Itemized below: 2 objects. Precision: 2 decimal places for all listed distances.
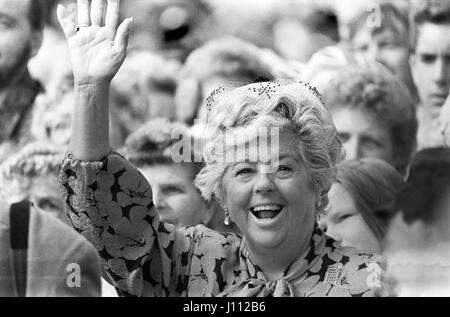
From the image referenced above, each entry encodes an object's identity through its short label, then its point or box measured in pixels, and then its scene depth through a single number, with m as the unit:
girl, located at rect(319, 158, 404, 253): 5.39
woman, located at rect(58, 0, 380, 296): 4.63
